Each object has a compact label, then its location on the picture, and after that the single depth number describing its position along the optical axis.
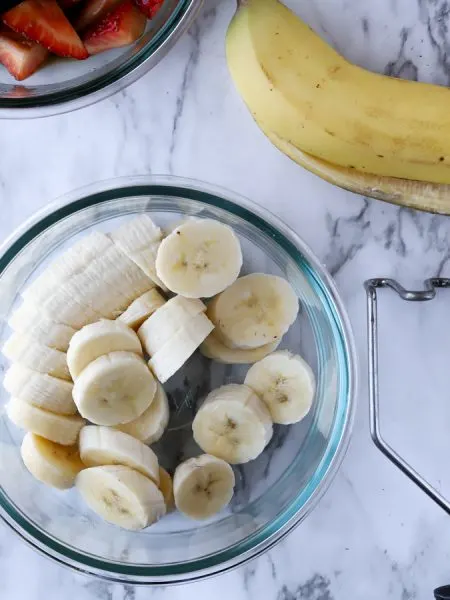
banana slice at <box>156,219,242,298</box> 0.33
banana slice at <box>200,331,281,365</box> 0.35
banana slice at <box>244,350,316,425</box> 0.34
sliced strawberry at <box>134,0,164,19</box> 0.34
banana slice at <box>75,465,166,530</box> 0.33
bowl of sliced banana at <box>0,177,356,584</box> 0.33
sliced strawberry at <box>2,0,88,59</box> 0.33
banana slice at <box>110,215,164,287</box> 0.33
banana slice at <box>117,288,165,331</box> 0.34
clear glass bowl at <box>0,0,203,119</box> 0.34
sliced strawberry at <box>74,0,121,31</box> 0.34
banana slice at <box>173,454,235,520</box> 0.34
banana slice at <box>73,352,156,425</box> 0.33
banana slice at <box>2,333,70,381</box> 0.34
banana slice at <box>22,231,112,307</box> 0.33
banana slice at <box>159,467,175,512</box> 0.34
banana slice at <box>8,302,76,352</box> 0.34
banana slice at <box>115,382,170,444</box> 0.34
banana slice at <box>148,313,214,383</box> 0.33
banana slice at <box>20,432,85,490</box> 0.33
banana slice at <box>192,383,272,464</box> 0.34
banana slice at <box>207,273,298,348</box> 0.34
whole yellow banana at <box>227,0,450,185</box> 0.34
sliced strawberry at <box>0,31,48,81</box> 0.34
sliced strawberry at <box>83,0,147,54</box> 0.34
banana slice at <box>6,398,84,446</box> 0.33
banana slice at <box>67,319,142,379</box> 0.33
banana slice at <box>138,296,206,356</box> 0.33
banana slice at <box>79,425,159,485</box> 0.33
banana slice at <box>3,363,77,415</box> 0.33
